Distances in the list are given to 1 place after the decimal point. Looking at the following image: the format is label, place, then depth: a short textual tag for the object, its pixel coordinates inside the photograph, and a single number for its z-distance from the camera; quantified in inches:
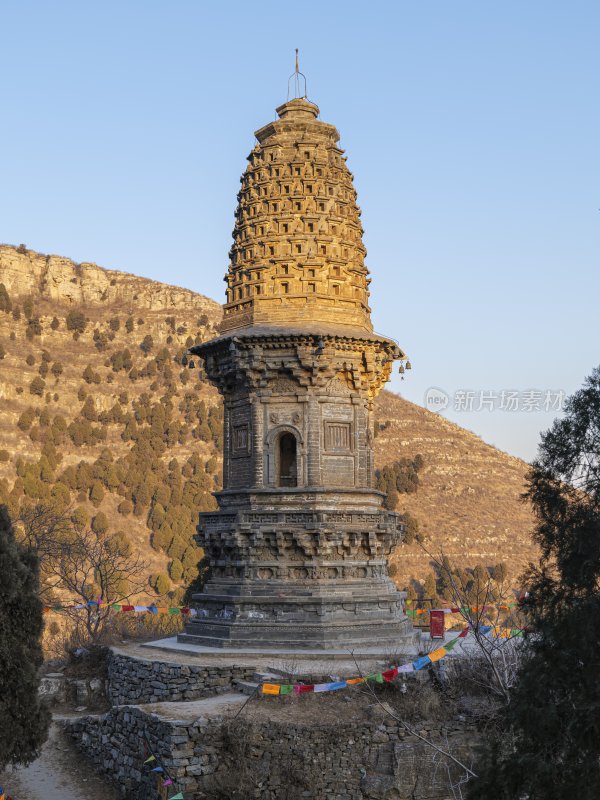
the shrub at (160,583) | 2488.9
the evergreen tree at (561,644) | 427.8
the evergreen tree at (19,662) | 661.3
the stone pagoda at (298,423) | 950.4
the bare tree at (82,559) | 1344.7
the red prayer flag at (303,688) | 737.5
